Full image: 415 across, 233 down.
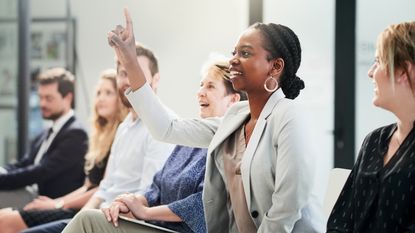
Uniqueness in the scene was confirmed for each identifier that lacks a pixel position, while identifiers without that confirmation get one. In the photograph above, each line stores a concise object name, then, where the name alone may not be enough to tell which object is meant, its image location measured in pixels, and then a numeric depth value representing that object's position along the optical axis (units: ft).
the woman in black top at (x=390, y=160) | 8.46
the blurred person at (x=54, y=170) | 18.00
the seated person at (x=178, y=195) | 11.28
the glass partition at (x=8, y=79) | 26.29
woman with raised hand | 9.76
